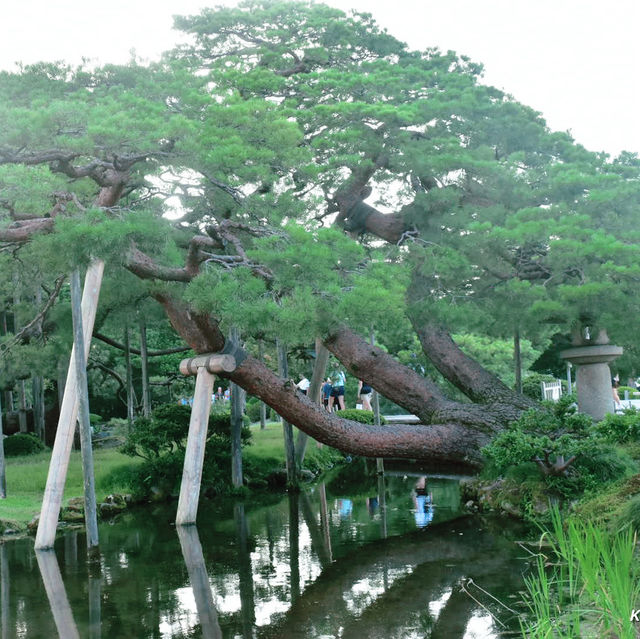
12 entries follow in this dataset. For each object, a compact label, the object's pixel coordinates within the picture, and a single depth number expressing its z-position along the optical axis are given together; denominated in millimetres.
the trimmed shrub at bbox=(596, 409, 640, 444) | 10180
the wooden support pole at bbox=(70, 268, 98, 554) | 9234
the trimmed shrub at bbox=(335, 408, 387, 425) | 17559
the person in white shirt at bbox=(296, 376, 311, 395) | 19219
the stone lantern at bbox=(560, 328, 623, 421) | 12000
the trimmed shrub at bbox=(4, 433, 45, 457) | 17984
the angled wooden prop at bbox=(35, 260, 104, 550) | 9078
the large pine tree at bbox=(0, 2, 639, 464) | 8508
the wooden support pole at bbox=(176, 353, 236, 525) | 10352
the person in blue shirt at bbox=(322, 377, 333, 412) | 20275
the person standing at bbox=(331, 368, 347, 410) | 19453
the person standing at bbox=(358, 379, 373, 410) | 19531
